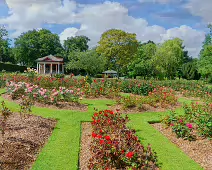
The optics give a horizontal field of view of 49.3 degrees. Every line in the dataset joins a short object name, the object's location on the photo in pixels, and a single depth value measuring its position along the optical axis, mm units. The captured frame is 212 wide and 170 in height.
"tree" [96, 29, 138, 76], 32969
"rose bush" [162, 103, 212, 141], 6164
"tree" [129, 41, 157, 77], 36125
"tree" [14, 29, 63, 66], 48250
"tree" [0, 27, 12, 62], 42453
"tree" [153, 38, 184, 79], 36250
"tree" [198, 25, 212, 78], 28203
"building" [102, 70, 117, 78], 48209
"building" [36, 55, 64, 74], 42344
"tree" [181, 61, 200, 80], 39409
